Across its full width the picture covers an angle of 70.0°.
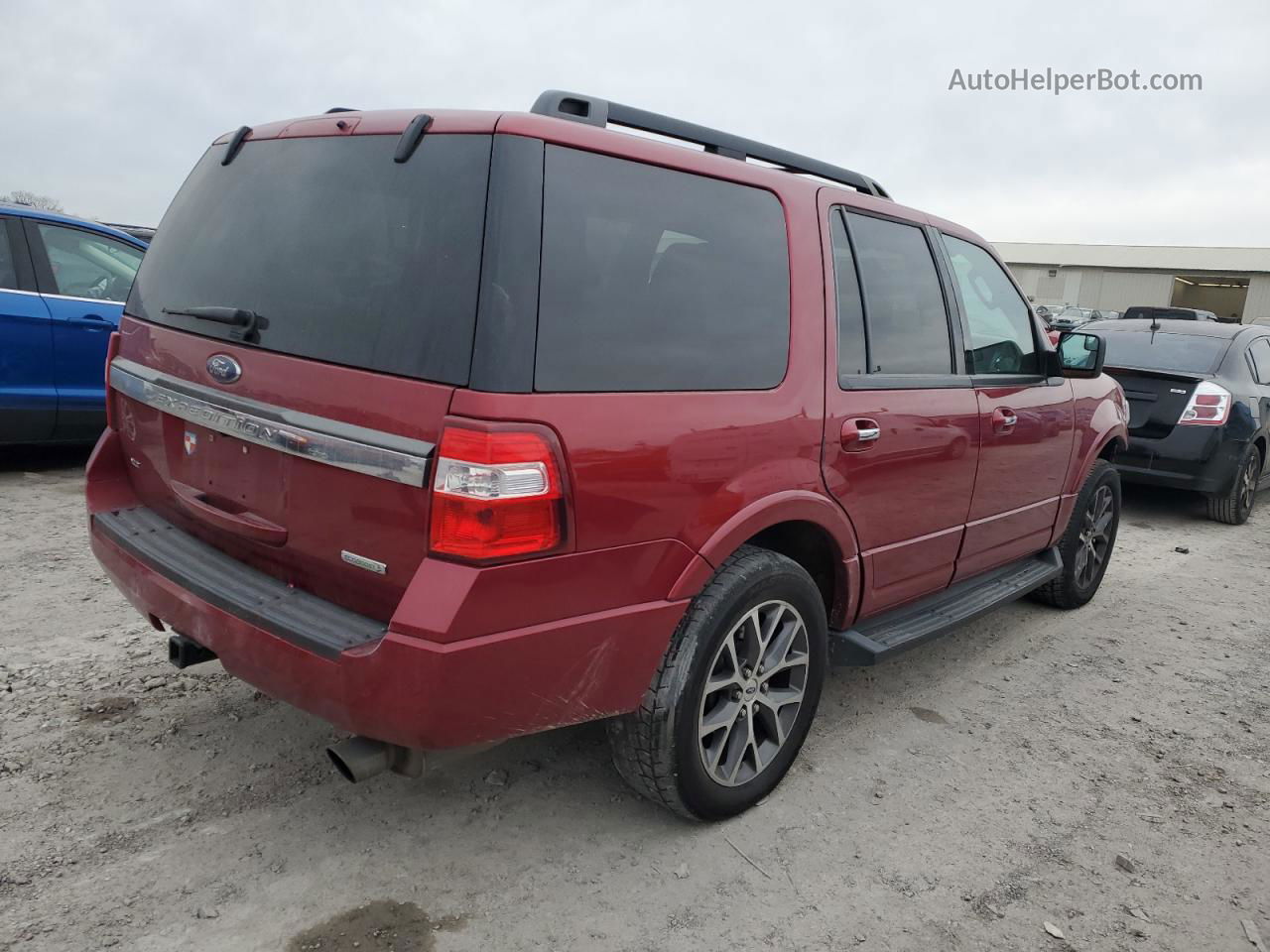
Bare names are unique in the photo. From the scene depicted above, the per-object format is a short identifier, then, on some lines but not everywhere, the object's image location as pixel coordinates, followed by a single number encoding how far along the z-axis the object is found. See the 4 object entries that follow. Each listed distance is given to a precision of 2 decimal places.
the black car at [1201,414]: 6.96
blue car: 5.57
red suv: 2.01
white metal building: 51.88
